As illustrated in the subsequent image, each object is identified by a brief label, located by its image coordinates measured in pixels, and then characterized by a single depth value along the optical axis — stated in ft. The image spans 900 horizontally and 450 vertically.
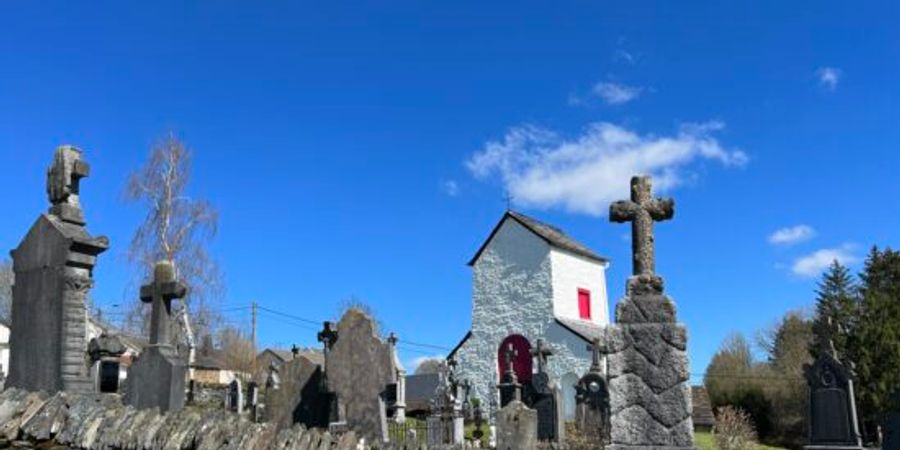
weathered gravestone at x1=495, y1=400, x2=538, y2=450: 40.40
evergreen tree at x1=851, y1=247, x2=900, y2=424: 85.92
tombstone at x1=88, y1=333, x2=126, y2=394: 34.22
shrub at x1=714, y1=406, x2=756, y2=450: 50.08
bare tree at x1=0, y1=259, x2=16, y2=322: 166.61
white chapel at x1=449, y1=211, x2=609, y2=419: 118.01
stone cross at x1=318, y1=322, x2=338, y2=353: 43.98
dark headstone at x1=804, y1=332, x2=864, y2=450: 50.11
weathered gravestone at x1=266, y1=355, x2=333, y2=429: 40.96
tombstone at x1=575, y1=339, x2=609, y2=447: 64.34
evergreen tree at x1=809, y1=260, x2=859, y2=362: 59.77
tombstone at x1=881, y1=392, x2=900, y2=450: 37.47
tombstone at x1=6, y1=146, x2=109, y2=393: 27.25
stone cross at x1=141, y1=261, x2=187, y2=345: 32.24
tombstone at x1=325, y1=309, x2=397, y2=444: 37.52
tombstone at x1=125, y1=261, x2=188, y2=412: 29.76
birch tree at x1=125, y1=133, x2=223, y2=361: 94.79
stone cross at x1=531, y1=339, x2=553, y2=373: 73.04
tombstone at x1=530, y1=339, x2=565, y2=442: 60.03
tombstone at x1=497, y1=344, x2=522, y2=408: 60.92
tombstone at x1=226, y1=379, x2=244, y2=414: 74.61
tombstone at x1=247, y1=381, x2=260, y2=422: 64.89
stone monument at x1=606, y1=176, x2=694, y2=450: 21.86
